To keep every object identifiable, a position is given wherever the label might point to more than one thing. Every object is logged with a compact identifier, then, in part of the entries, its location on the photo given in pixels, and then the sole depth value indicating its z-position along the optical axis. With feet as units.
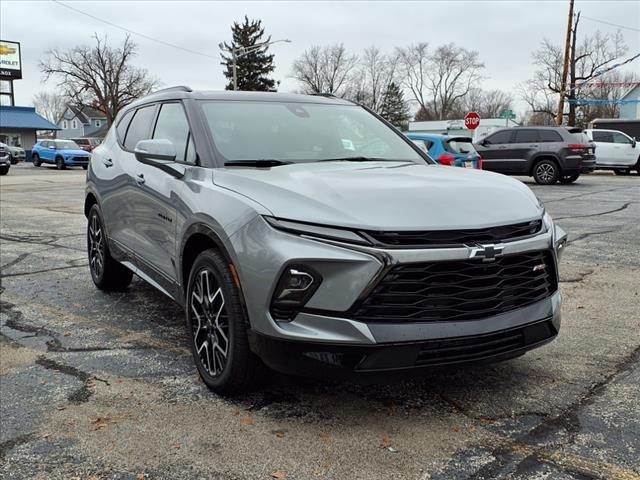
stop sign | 83.97
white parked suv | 78.38
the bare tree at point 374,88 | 285.02
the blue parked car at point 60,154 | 114.73
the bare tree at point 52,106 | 391.45
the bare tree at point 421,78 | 287.28
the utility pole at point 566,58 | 100.58
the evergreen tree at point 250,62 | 220.43
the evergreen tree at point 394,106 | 277.44
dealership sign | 190.90
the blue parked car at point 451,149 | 45.91
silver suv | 8.92
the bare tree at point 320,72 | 278.46
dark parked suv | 58.95
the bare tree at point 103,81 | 223.92
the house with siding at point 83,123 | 316.60
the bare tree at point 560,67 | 166.71
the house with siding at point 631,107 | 192.34
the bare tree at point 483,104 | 289.53
